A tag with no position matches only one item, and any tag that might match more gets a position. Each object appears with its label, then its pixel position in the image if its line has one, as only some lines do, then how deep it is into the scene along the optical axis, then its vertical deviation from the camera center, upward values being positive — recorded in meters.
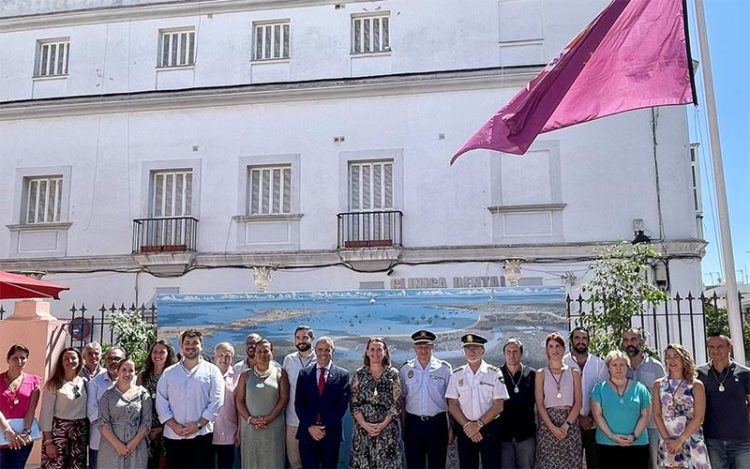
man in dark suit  6.41 -0.93
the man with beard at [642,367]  6.48 -0.59
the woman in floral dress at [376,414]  6.18 -0.96
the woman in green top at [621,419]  5.85 -0.97
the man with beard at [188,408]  6.18 -0.88
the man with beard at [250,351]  6.86 -0.40
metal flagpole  5.92 +0.75
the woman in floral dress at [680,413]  5.58 -0.89
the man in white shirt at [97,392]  6.23 -0.74
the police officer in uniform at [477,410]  6.11 -0.92
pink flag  6.11 +2.19
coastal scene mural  8.24 -0.06
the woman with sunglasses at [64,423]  6.18 -1.00
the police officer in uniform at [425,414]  6.32 -0.98
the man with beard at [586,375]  6.17 -0.63
